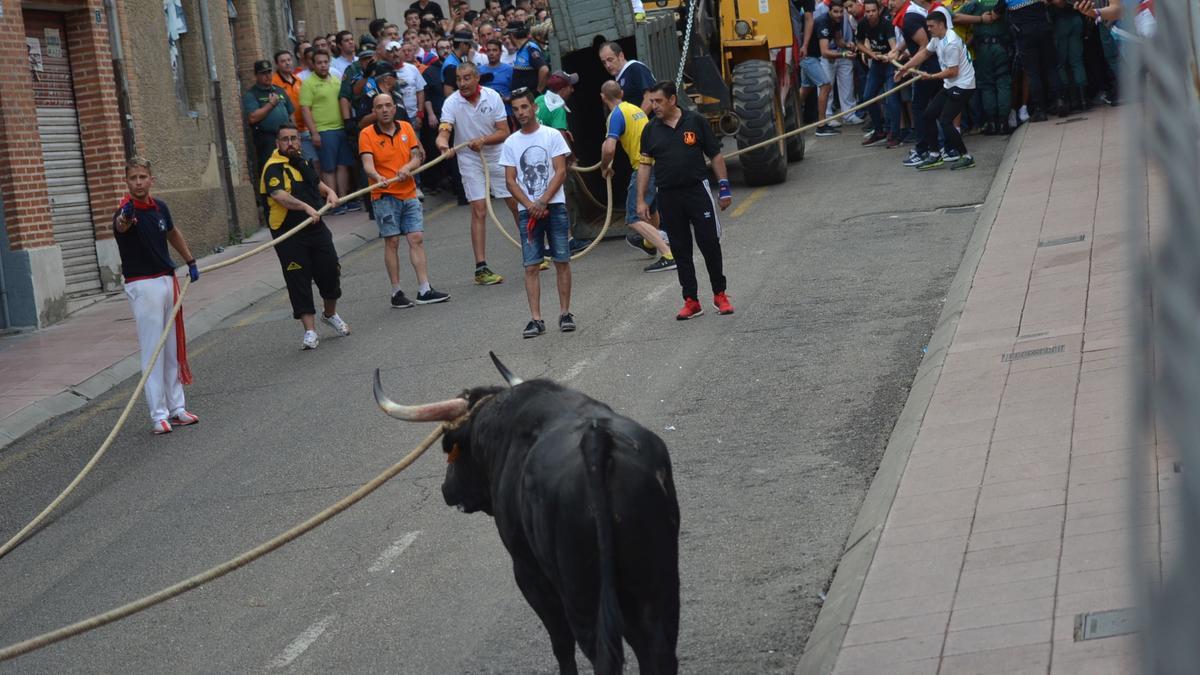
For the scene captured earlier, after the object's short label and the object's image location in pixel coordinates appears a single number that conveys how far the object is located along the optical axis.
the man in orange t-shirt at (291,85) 21.19
